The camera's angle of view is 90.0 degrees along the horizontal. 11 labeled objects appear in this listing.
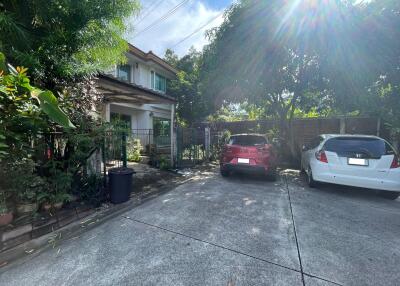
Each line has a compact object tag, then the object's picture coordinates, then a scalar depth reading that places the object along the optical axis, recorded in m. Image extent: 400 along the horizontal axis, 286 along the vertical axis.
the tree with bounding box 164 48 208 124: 13.59
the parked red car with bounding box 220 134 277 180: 5.95
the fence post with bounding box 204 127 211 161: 9.96
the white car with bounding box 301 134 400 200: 4.50
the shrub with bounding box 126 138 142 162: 9.15
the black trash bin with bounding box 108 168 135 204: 4.29
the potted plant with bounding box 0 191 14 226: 2.86
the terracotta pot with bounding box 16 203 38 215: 3.19
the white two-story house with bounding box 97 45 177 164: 7.80
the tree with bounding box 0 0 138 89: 3.43
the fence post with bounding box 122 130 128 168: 4.66
